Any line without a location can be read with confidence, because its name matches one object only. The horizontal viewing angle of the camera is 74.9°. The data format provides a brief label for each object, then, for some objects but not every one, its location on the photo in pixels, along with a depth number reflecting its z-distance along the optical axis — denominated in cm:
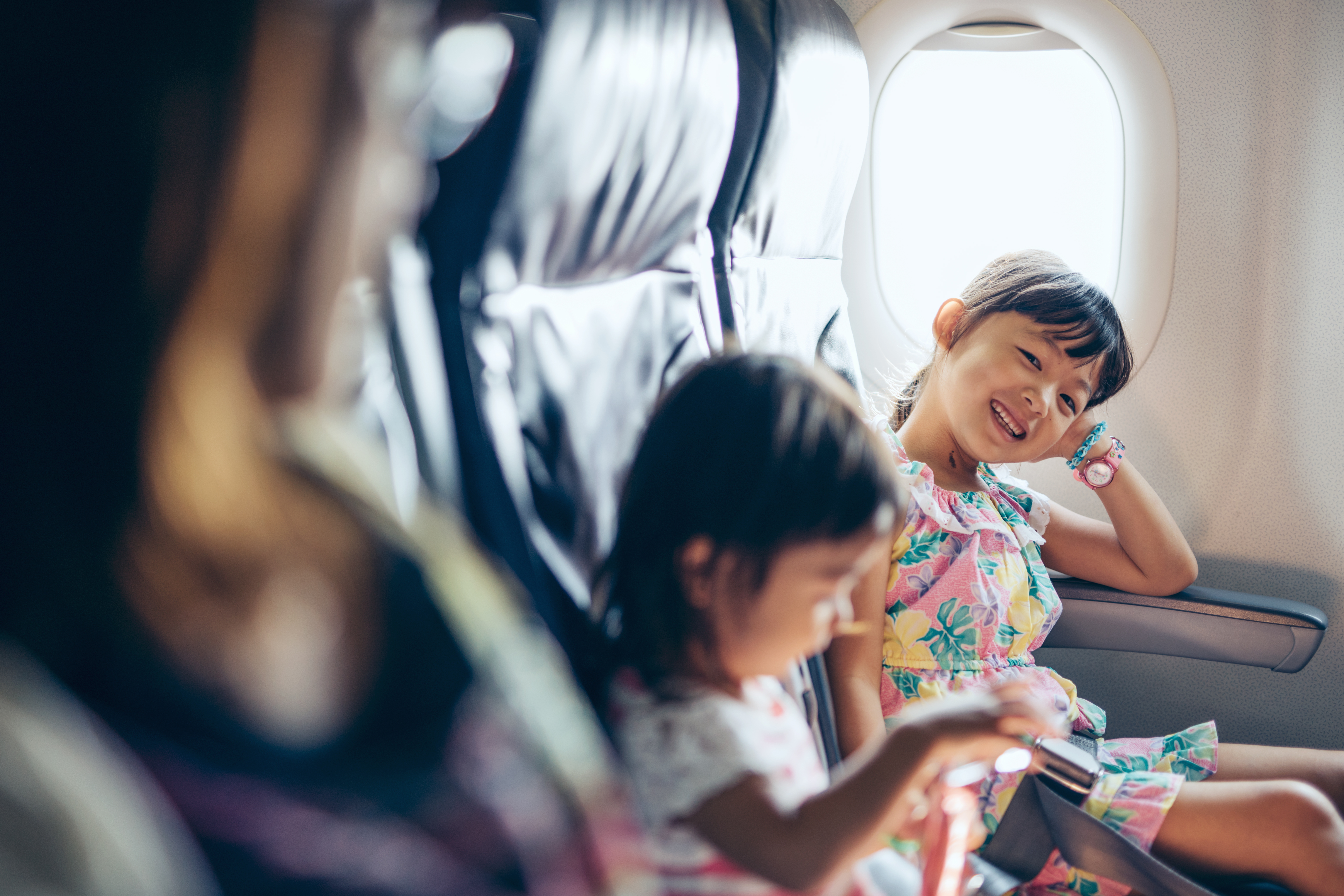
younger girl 60
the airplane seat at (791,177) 103
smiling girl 103
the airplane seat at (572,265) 58
